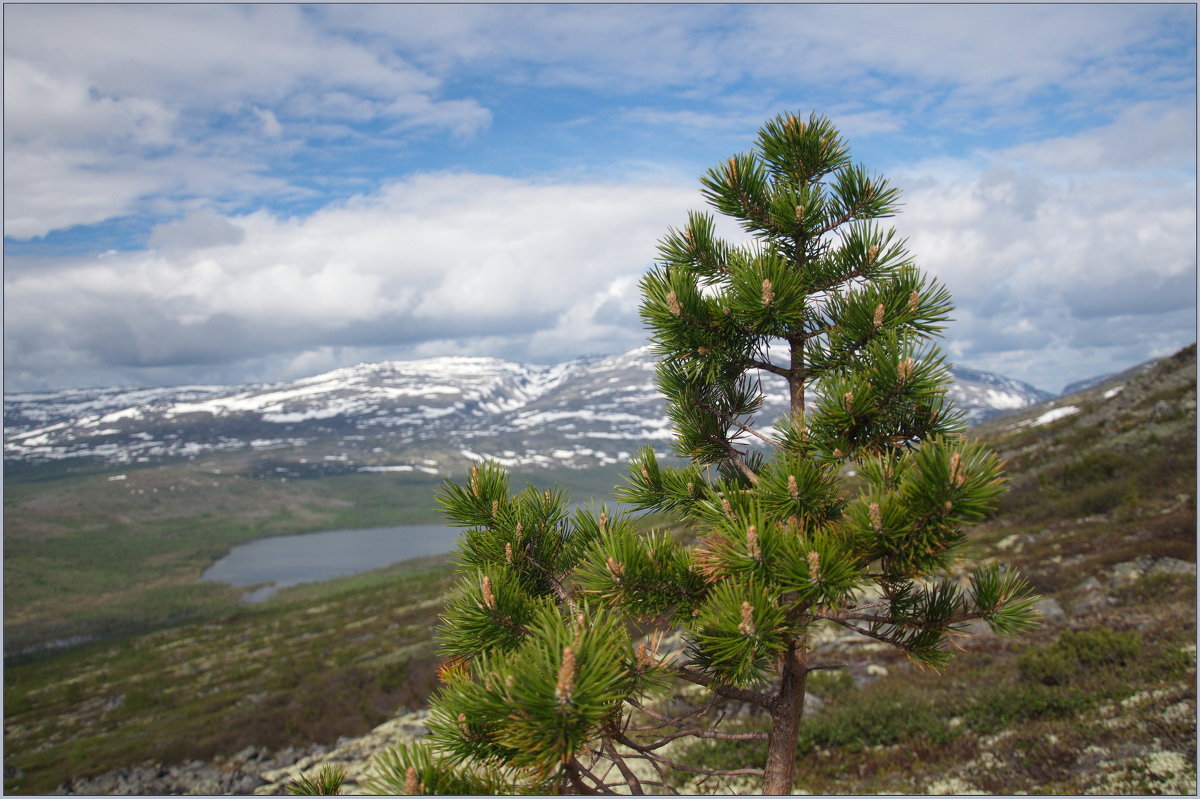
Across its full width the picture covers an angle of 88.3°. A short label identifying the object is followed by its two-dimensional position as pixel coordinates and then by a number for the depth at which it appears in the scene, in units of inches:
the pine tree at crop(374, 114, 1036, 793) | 98.5
